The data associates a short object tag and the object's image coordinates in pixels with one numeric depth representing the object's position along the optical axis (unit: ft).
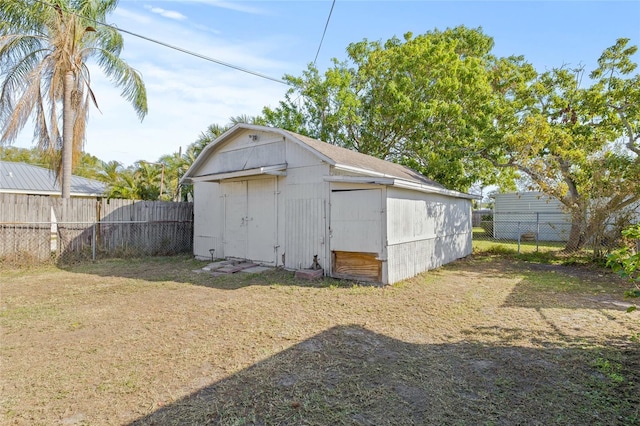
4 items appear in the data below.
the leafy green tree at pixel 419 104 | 44.27
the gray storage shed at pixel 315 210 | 24.21
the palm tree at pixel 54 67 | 33.17
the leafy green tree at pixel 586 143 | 32.37
